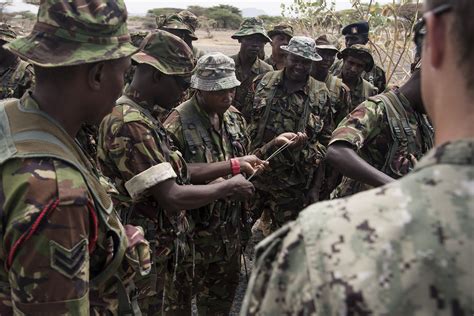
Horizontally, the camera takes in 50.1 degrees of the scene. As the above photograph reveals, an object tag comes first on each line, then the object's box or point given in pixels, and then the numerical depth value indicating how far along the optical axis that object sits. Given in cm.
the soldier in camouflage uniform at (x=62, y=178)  142
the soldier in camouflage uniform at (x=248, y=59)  617
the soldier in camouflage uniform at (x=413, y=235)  80
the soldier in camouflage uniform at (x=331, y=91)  508
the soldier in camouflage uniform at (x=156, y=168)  249
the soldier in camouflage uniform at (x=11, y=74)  527
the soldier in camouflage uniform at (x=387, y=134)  279
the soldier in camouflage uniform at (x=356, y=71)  566
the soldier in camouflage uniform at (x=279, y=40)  678
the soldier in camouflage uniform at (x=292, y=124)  473
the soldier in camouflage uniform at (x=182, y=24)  623
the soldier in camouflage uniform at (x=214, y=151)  323
